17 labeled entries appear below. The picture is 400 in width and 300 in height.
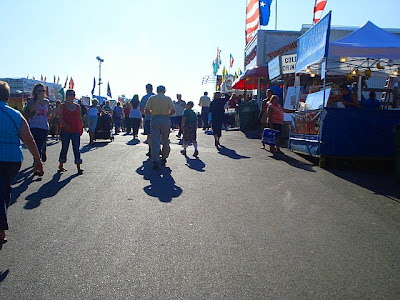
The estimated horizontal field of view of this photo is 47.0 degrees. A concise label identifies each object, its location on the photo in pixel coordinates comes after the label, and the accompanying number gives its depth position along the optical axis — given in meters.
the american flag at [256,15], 27.70
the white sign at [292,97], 15.51
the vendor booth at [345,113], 10.39
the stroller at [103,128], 17.09
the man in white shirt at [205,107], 20.27
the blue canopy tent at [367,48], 11.83
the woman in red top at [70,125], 9.15
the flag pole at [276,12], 31.30
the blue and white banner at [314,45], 10.48
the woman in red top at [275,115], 13.27
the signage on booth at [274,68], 18.39
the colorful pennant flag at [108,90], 64.06
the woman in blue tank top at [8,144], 4.69
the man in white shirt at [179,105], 19.37
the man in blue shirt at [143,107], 11.93
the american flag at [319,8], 25.24
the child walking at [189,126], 12.44
